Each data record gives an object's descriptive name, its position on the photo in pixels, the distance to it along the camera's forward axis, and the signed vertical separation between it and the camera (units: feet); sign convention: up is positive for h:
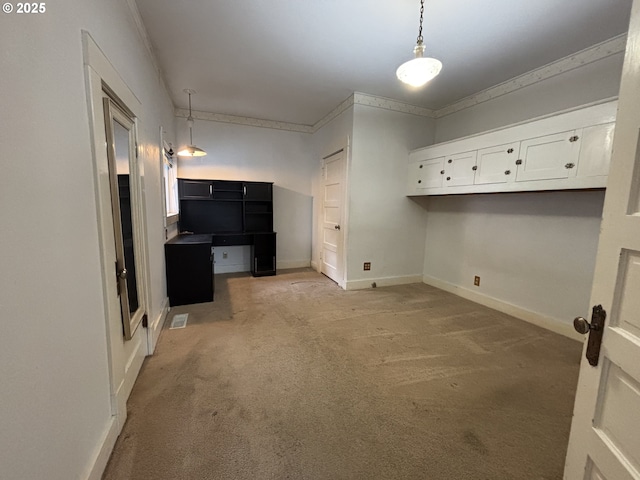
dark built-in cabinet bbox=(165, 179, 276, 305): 13.75 -0.48
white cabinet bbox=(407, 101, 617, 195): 6.61 +1.76
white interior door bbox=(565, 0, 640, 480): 2.17 -0.85
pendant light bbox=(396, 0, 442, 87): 5.62 +3.13
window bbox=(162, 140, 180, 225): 10.59 +1.07
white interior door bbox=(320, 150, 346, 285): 12.83 -0.36
